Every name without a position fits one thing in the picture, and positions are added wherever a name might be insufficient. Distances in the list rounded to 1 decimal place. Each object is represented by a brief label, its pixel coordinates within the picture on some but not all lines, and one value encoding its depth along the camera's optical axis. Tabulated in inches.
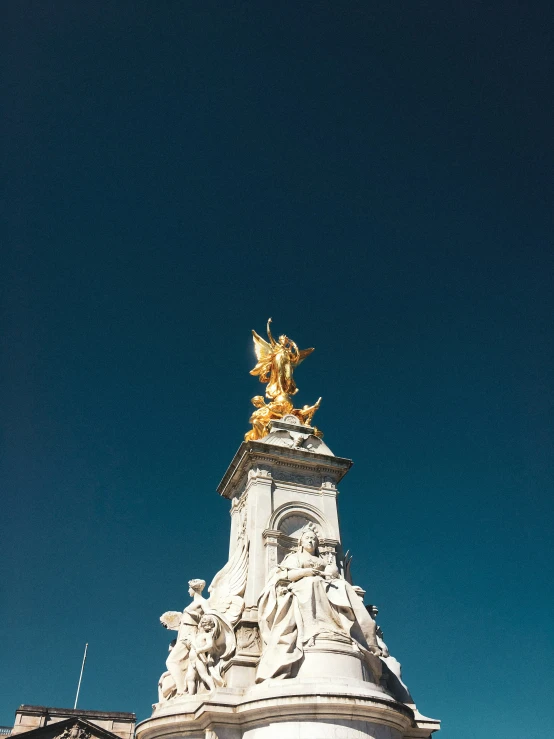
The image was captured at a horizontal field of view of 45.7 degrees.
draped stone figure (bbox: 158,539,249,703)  593.0
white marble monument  486.6
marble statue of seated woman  530.9
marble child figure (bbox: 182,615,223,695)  585.6
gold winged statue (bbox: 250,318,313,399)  914.1
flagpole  1488.6
